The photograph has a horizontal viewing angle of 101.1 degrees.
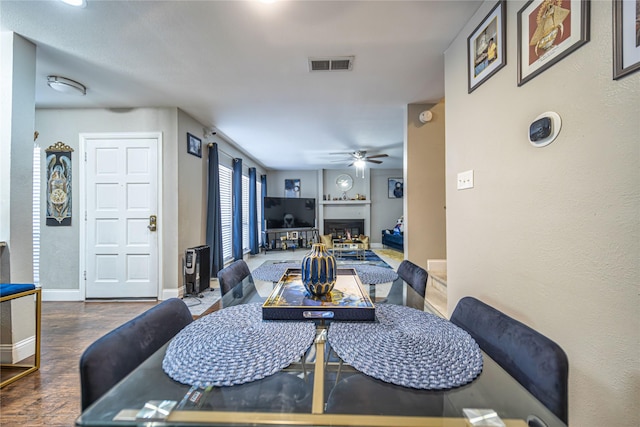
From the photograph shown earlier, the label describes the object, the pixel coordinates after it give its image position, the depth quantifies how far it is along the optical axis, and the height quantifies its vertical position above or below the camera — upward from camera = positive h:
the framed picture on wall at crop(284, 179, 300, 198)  8.19 +0.83
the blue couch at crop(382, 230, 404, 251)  6.69 -0.68
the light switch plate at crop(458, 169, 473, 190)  1.82 +0.25
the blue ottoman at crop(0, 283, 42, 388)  1.68 -0.64
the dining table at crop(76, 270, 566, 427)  0.57 -0.43
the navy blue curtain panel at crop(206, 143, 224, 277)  4.11 +0.02
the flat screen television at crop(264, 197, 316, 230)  7.29 +0.08
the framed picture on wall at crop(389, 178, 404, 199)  7.96 +0.83
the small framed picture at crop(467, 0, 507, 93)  1.49 +1.03
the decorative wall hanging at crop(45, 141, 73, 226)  3.29 +0.43
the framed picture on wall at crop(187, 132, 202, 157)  3.60 +1.00
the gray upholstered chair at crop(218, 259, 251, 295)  1.49 -0.38
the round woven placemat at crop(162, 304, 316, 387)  0.69 -0.41
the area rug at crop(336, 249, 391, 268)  5.94 -1.03
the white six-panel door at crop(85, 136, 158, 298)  3.32 -0.03
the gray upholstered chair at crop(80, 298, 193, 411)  0.67 -0.40
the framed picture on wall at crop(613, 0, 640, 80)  0.85 +0.59
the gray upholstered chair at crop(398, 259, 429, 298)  1.52 -0.39
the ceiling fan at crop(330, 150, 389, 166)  5.45 +1.24
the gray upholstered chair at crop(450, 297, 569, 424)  0.68 -0.42
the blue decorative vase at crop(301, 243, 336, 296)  1.16 -0.26
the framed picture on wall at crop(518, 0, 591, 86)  1.04 +0.80
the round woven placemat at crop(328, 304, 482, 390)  0.68 -0.41
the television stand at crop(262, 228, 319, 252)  7.57 -0.69
